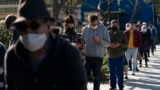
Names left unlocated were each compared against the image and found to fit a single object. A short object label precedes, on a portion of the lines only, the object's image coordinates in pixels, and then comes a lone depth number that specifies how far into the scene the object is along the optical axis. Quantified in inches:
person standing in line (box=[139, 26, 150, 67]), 681.8
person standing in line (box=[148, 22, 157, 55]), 930.1
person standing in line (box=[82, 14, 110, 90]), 369.1
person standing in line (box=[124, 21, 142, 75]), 533.6
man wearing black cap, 117.5
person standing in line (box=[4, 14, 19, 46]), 267.6
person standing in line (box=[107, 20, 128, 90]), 426.6
